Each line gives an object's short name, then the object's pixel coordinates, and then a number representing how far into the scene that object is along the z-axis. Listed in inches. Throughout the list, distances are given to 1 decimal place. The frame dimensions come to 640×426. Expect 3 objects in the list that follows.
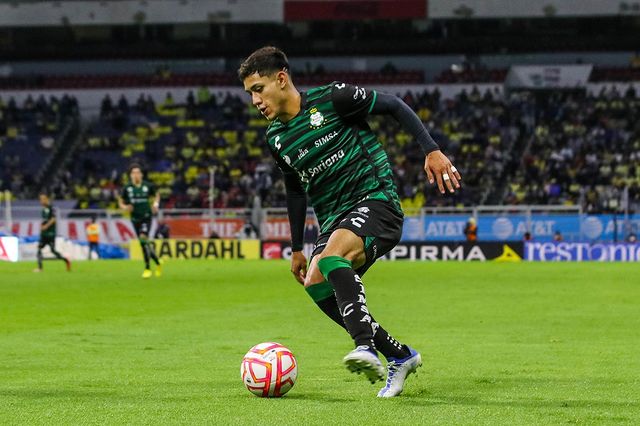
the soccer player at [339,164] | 645.3
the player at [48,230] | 2615.7
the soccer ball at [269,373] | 655.8
